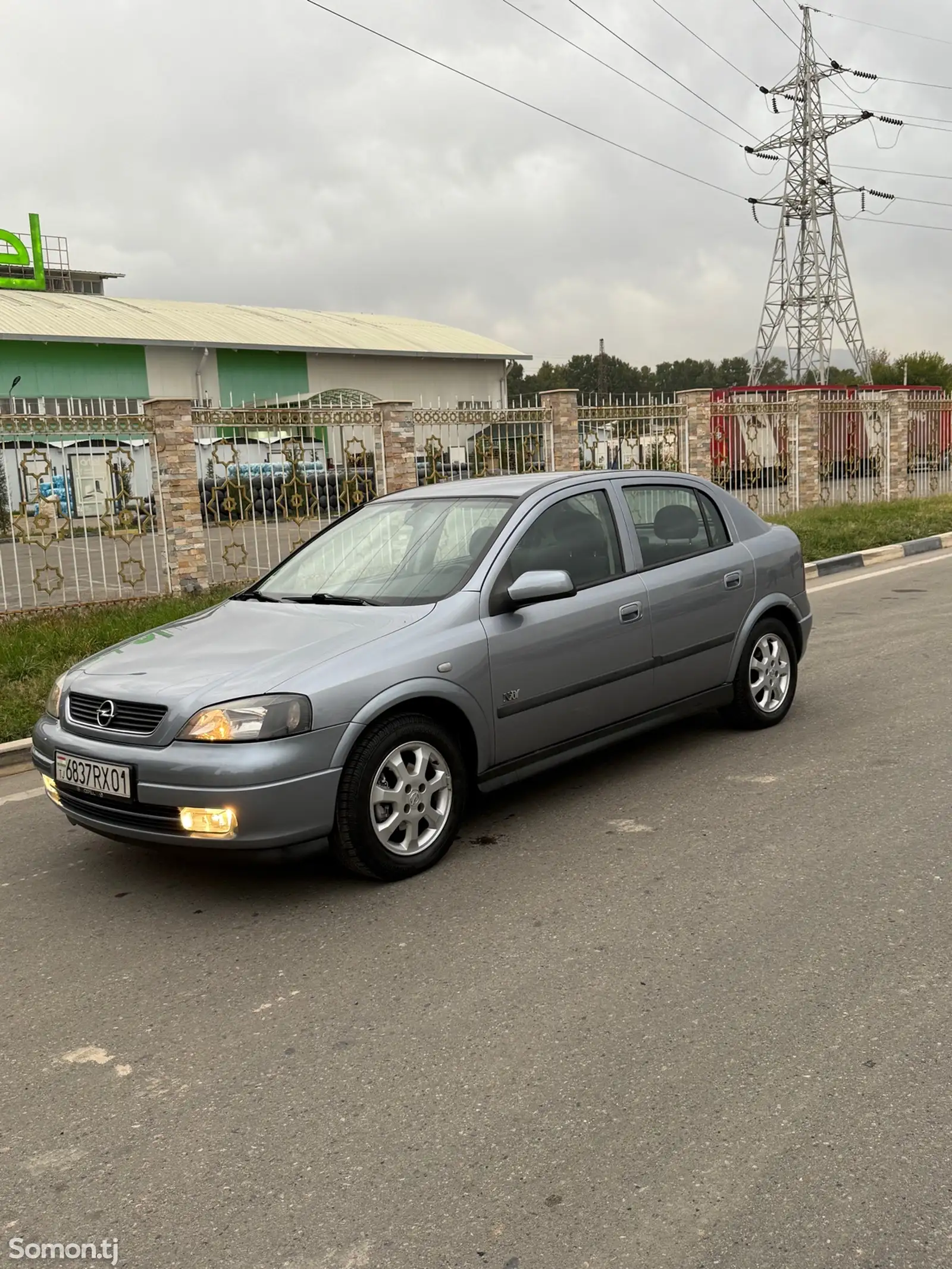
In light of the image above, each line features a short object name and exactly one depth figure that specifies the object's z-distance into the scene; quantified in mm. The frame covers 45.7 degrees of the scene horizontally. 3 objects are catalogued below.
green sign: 35812
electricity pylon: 43844
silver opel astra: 4078
